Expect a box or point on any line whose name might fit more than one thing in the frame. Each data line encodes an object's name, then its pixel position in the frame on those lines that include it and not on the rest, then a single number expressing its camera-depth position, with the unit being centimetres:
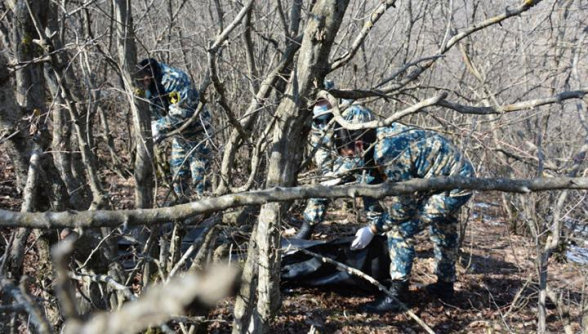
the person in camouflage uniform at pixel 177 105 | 402
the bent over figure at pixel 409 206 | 354
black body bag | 378
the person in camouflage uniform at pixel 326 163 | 330
